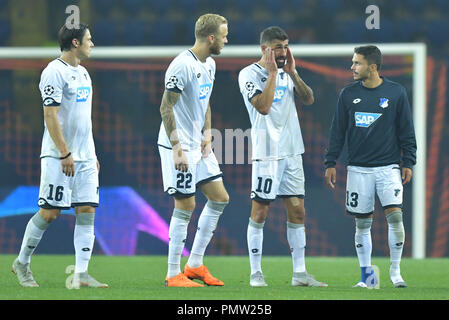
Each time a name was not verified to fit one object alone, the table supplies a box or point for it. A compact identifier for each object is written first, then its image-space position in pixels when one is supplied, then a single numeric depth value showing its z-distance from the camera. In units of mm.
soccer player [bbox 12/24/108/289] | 12773
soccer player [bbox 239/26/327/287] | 13562
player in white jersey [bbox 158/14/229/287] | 12891
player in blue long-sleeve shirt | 13422
